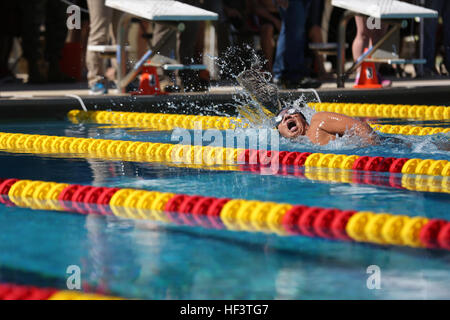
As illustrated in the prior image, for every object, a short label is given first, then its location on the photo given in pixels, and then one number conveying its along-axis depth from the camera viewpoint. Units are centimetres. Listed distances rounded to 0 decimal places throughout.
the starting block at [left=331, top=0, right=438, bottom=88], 1683
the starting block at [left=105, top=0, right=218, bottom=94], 1558
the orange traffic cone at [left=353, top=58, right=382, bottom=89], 1791
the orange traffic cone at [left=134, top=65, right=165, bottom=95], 1683
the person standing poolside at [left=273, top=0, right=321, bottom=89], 1686
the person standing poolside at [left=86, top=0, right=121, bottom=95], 1658
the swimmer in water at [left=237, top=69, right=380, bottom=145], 1057
